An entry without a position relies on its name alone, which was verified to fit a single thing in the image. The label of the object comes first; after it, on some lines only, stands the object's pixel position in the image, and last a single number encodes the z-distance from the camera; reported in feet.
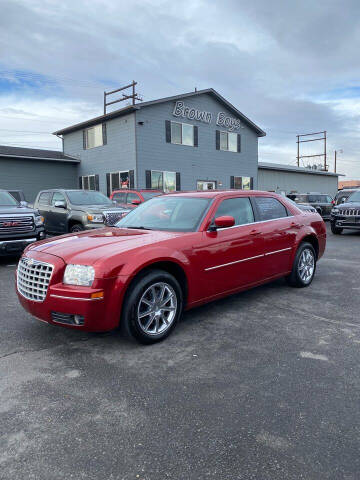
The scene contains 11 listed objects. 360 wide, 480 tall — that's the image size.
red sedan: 11.09
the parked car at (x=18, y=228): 25.79
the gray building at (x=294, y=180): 99.45
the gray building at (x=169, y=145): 67.21
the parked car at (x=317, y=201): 63.62
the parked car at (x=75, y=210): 32.09
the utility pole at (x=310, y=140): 164.96
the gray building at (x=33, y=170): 70.18
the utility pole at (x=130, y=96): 85.25
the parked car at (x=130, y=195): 45.21
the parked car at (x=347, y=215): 42.27
